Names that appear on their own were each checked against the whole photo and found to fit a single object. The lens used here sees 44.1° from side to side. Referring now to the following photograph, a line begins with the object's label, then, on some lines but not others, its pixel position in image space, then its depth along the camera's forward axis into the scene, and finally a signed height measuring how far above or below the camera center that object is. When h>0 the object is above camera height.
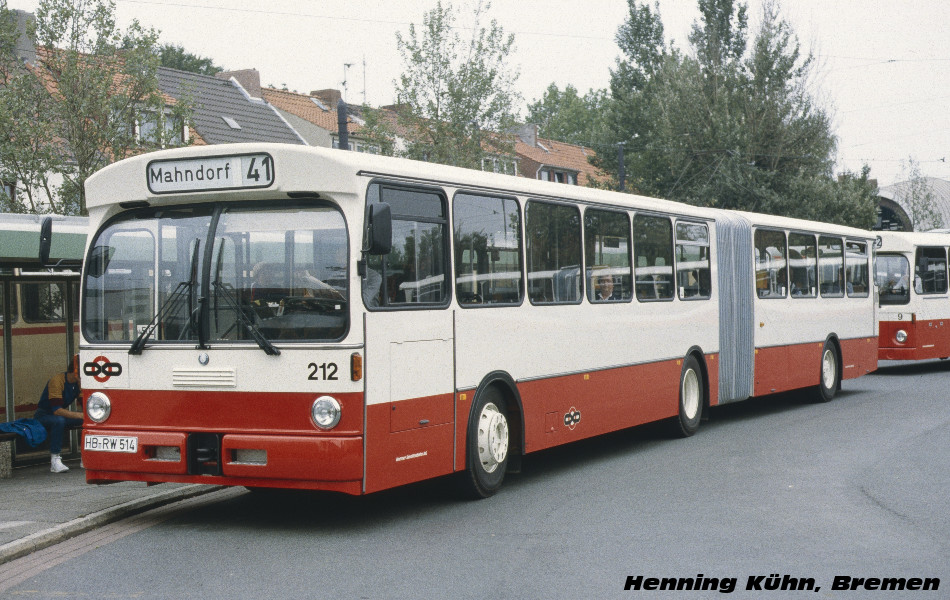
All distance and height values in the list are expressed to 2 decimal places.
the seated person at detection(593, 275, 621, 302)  11.74 -0.02
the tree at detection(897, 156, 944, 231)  58.88 +4.01
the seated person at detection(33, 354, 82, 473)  11.24 -1.07
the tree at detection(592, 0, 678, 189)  48.16 +8.79
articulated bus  7.99 -0.21
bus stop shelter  11.12 -0.17
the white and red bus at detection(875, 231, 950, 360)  23.22 -0.35
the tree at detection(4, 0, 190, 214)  16.91 +3.00
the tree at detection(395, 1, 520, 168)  26.84 +4.51
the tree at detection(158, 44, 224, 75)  61.91 +12.60
